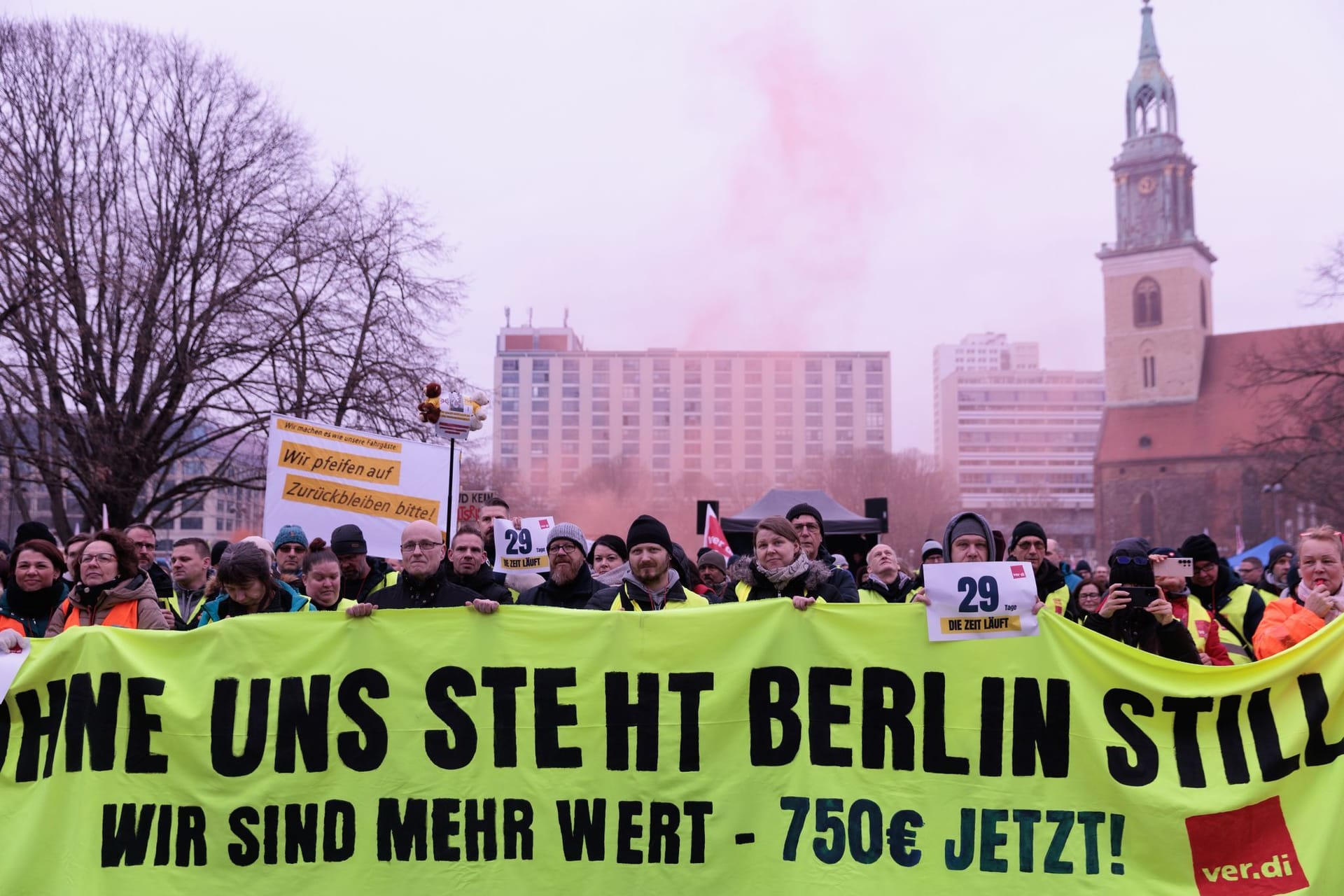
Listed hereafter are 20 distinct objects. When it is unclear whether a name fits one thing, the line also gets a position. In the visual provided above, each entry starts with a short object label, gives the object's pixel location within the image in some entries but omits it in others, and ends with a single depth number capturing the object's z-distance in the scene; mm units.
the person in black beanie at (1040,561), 7164
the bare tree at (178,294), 22797
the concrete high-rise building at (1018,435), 156750
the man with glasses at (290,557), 7891
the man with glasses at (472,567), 6293
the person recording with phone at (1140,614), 5352
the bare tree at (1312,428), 30984
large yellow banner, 4898
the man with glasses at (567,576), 6504
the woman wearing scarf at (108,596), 5777
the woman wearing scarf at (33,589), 5926
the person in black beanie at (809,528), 7469
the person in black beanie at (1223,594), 7340
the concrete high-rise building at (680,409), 123062
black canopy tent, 18055
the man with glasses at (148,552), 8250
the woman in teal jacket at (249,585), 5746
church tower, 96688
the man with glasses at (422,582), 5754
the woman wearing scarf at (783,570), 5613
